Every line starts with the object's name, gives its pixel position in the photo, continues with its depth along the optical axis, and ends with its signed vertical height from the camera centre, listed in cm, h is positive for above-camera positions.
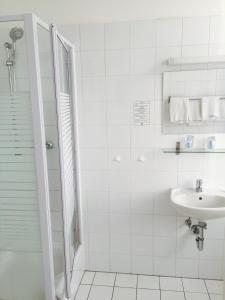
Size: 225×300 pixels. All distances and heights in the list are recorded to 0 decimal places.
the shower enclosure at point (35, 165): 154 -35
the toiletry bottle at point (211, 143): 217 -29
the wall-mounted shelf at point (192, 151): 219 -36
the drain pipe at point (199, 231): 222 -104
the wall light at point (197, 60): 206 +37
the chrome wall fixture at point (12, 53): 195 +45
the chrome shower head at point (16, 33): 194 +58
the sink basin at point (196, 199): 205 -75
